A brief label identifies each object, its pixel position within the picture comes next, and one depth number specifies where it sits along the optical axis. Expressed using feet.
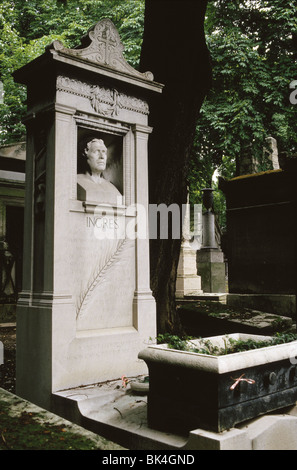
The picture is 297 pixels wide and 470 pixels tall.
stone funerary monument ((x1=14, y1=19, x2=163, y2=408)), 14.28
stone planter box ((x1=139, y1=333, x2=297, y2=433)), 9.18
